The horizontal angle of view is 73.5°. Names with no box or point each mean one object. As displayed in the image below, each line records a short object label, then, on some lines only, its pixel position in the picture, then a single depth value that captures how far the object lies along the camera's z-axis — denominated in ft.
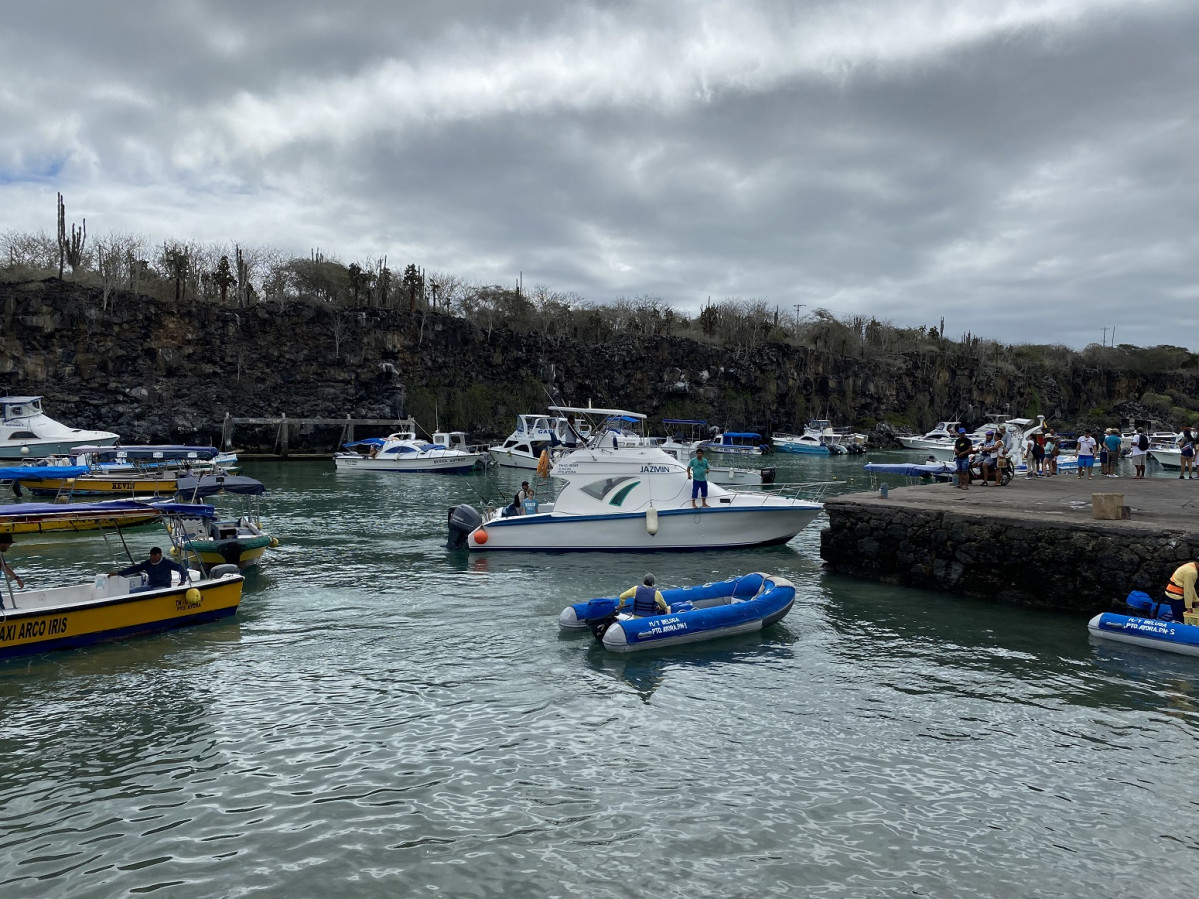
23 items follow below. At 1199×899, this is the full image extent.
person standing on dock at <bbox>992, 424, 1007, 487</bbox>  76.95
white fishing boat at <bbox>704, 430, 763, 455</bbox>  218.79
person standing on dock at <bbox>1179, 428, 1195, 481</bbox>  89.51
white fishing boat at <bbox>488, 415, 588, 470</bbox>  164.04
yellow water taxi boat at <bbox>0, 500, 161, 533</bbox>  41.78
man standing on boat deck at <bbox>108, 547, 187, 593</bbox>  44.19
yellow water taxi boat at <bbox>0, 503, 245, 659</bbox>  38.27
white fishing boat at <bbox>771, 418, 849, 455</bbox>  232.53
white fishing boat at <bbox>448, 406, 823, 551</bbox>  68.49
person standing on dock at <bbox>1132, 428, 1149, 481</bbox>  91.22
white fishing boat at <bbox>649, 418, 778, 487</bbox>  104.37
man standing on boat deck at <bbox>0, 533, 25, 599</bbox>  39.48
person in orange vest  41.29
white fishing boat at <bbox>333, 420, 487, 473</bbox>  154.71
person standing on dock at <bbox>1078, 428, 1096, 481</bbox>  90.58
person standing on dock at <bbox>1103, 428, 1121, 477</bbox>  95.20
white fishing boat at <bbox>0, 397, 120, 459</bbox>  147.33
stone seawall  47.85
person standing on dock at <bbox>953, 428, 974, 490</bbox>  72.38
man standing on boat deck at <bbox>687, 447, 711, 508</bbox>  68.49
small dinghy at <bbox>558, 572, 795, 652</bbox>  40.86
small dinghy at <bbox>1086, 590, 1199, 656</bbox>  39.73
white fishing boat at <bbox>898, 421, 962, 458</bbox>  236.02
